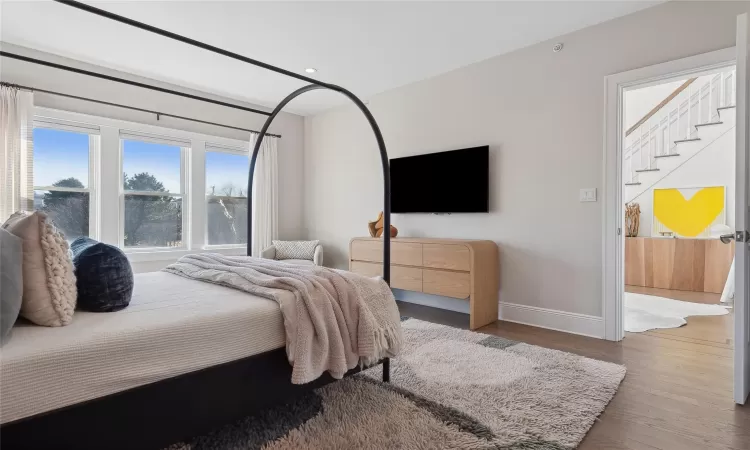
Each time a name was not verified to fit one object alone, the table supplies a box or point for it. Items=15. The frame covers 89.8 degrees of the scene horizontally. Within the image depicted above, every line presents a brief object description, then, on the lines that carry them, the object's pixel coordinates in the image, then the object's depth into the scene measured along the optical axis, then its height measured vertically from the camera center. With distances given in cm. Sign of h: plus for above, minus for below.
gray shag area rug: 155 -89
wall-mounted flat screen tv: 366 +43
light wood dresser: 326 -43
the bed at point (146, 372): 103 -48
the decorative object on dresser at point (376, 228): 430 -5
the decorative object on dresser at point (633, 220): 561 +5
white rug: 331 -88
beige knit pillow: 120 -17
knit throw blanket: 155 -40
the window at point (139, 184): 365 +44
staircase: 486 +132
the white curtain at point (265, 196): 495 +36
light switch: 302 +23
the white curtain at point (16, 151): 315 +62
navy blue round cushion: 139 -21
